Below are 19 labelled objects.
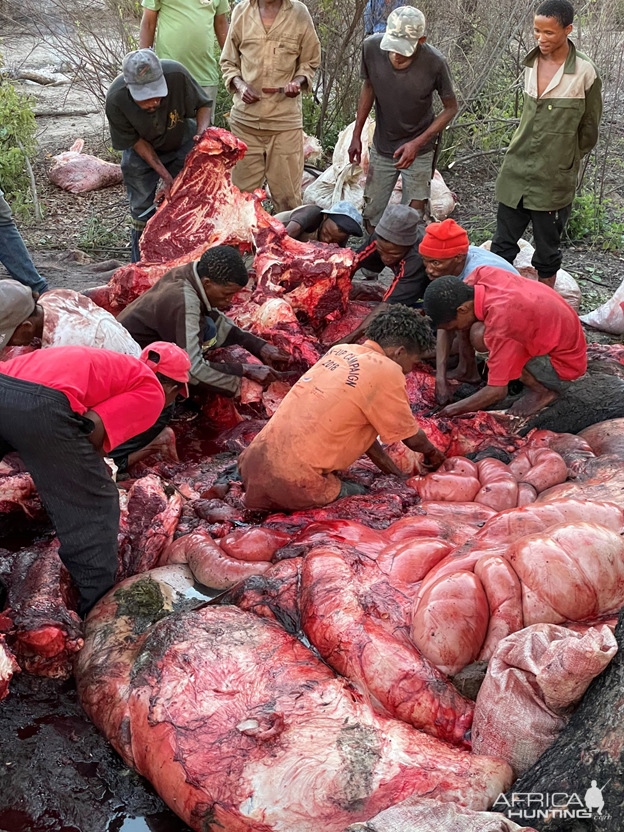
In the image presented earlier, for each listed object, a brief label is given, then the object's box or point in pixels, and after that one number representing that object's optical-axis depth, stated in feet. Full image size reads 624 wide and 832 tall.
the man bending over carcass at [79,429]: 9.45
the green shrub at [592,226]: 25.88
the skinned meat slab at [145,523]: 11.28
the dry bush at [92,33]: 29.73
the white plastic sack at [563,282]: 20.83
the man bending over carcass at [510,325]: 13.91
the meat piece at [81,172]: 28.86
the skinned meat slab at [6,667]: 8.73
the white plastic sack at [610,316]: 19.99
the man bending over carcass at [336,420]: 11.49
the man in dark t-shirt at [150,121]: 18.03
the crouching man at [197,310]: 14.70
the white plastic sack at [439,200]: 25.90
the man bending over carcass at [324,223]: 19.99
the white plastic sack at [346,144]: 25.32
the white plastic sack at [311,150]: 28.86
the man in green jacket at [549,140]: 17.83
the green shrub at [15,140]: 26.17
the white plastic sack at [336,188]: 24.40
